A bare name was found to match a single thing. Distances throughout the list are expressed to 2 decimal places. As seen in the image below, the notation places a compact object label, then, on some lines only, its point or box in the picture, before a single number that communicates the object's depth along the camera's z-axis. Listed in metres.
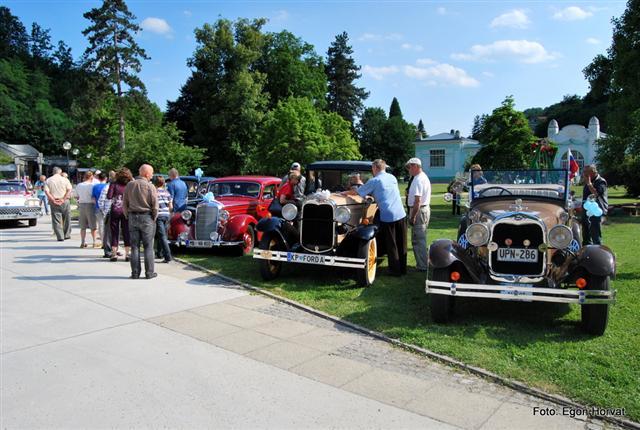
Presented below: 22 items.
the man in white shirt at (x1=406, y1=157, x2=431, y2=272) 8.08
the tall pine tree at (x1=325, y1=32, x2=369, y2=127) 65.31
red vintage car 10.29
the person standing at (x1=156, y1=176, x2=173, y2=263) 9.31
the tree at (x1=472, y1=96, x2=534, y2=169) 21.33
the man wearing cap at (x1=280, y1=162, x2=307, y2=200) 9.34
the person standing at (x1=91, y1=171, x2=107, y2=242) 11.41
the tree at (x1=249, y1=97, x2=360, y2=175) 34.78
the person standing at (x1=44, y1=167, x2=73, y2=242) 12.56
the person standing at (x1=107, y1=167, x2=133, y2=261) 9.71
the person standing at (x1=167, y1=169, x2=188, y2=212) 11.05
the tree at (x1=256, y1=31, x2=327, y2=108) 46.75
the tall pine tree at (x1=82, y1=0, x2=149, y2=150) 34.69
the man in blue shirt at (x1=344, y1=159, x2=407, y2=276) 7.77
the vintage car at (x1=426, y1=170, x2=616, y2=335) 5.07
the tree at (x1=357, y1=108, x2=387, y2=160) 73.69
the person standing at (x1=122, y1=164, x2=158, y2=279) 8.09
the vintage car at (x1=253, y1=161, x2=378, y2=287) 7.39
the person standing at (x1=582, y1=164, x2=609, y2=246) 9.01
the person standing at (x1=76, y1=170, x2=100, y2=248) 11.73
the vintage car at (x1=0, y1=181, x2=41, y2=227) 16.44
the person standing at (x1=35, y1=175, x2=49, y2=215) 22.63
